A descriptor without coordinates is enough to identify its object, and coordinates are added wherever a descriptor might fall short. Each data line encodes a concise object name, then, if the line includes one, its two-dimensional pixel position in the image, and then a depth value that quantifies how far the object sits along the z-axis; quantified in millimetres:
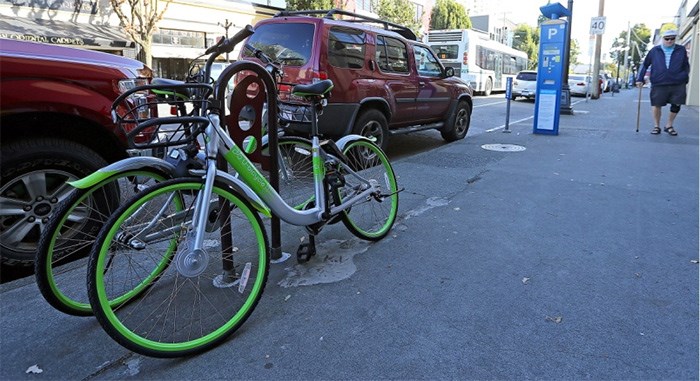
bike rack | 3094
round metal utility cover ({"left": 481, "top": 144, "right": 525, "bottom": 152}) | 8190
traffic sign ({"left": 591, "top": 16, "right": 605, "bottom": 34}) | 19609
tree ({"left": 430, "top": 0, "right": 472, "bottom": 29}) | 40847
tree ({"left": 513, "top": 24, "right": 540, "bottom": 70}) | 74188
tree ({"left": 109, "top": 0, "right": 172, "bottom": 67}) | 17219
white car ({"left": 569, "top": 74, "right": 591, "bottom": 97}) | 27406
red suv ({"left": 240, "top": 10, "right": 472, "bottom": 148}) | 6211
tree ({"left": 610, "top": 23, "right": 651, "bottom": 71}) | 78788
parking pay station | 10070
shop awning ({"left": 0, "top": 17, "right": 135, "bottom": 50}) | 14273
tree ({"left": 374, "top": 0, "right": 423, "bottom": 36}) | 31797
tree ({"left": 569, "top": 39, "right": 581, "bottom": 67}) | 100625
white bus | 25391
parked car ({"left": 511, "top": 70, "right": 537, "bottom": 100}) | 23469
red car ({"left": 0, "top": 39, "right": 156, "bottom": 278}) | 3109
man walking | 9430
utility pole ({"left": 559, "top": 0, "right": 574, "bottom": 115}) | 14938
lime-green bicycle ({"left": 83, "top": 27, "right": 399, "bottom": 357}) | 2299
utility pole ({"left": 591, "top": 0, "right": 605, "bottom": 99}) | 25328
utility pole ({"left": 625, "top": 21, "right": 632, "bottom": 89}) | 58706
